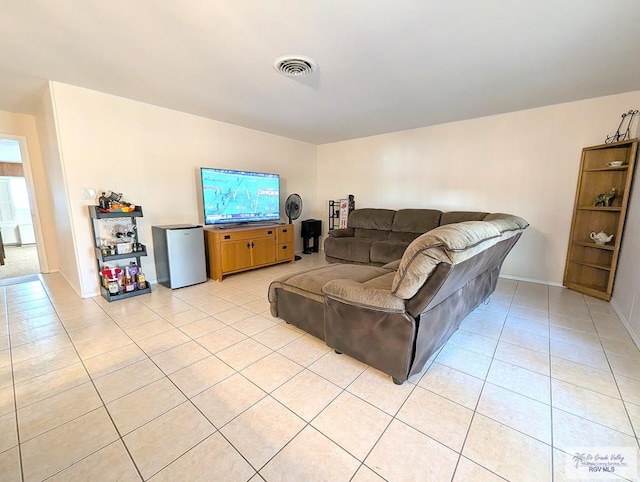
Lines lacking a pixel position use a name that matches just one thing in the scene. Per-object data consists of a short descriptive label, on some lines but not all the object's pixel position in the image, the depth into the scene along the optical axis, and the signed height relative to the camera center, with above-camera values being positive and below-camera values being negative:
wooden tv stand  3.68 -0.65
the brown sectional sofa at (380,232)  3.86 -0.49
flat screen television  3.70 +0.12
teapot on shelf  2.98 -0.41
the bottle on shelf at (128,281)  3.10 -0.90
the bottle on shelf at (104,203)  2.89 +0.02
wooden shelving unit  2.87 -0.21
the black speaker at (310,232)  5.39 -0.59
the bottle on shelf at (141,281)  3.20 -0.92
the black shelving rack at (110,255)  2.87 -0.56
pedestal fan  4.88 -0.05
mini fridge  3.26 -0.64
